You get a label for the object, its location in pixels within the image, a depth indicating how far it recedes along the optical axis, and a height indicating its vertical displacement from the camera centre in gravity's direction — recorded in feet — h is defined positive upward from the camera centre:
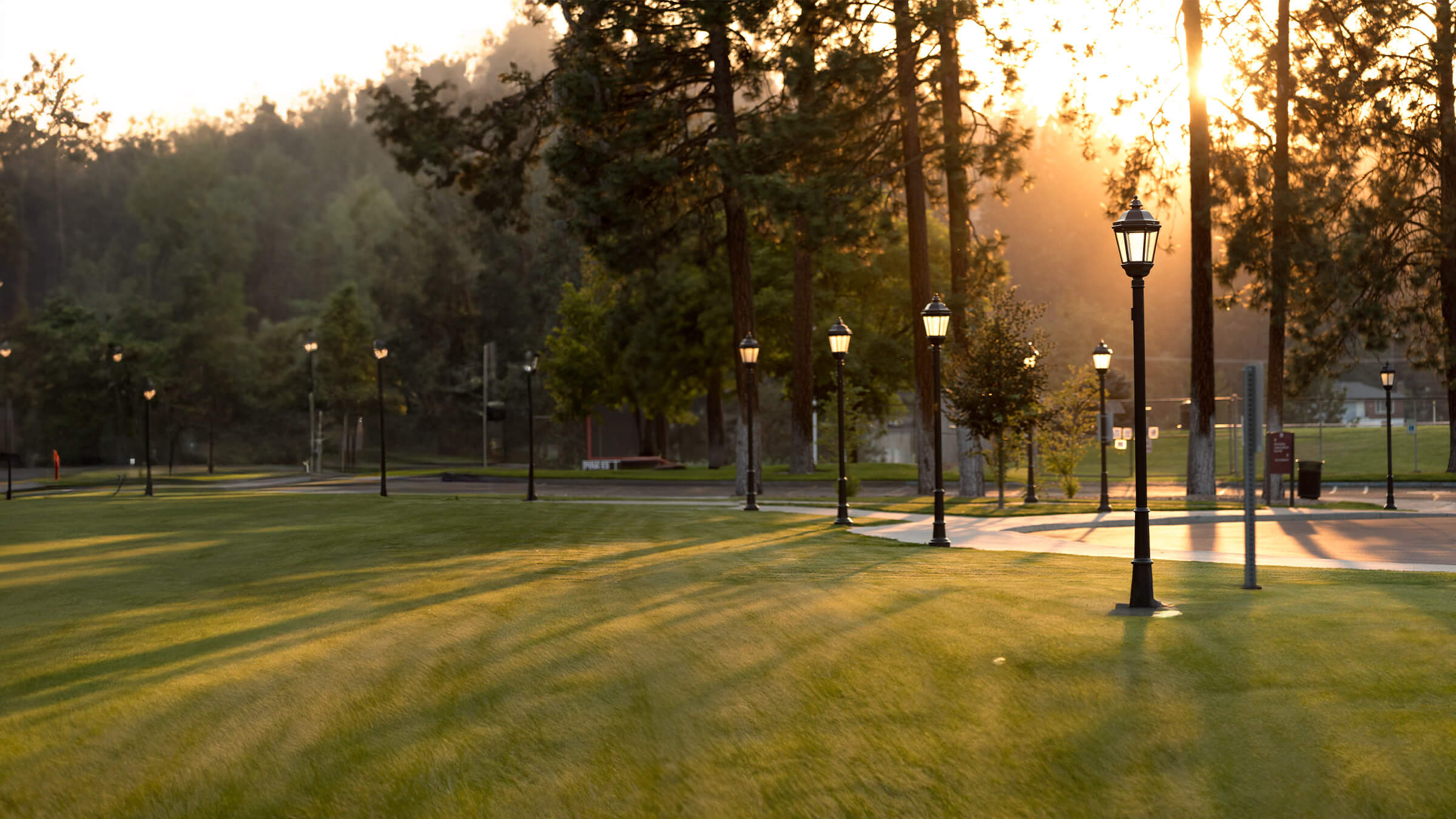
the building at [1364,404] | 360.07 +2.62
